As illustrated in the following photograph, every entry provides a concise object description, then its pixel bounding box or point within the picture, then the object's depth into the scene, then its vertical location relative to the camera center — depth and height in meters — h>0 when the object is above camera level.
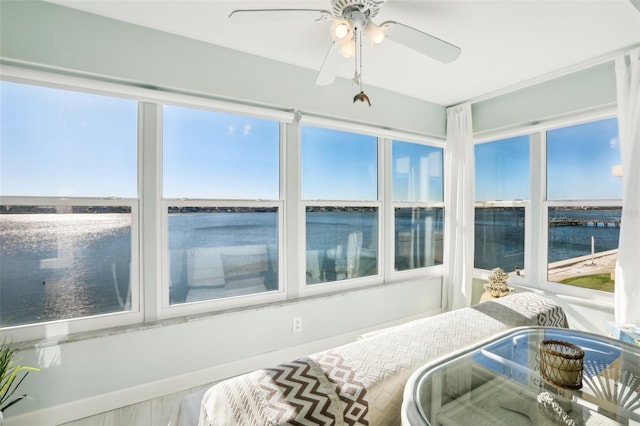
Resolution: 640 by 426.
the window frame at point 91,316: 1.77 -0.66
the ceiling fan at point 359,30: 1.36 +0.88
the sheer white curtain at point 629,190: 2.14 +0.16
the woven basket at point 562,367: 1.10 -0.56
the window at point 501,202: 3.12 +0.12
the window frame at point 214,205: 2.13 -0.20
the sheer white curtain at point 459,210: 3.24 +0.03
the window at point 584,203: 2.54 +0.09
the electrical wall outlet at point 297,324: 2.55 -0.94
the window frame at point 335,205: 2.65 +0.01
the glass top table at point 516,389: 0.97 -0.64
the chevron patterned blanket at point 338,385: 0.85 -0.54
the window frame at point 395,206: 3.20 +0.08
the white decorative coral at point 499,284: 2.79 -0.65
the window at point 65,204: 1.77 +0.05
